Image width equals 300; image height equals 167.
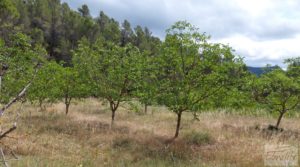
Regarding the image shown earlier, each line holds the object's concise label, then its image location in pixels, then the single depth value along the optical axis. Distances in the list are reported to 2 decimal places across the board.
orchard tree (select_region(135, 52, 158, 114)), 12.73
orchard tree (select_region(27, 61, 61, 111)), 18.97
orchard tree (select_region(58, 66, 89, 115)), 19.14
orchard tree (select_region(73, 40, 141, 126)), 15.91
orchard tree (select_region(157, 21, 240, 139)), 11.97
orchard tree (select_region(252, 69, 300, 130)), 14.80
